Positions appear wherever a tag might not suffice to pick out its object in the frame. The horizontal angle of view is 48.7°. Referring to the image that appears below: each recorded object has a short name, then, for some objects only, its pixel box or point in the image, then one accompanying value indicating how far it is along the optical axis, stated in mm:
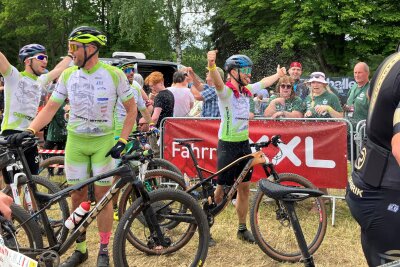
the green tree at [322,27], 24750
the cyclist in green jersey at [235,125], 4508
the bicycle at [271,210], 4238
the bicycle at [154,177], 4453
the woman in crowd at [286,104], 6176
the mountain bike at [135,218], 3460
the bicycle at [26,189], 3742
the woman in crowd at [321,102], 5941
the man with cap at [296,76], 6951
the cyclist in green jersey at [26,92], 4613
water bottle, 3562
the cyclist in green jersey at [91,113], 3779
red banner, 5340
